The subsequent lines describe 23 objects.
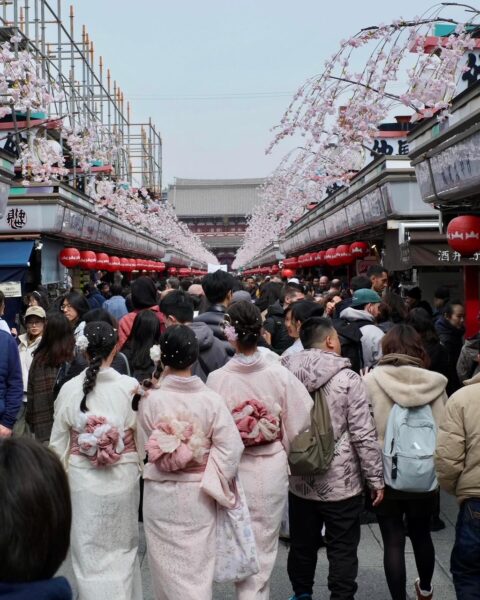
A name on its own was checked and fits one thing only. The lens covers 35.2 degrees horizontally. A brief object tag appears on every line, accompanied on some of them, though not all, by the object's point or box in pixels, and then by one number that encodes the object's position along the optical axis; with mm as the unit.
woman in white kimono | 4262
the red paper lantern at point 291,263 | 31867
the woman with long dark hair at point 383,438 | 4484
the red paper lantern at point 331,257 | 20219
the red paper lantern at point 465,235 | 8125
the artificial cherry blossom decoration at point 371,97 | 8594
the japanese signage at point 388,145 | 17016
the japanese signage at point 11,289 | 12141
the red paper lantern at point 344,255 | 19380
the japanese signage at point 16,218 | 15500
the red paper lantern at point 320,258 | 23769
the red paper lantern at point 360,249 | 18383
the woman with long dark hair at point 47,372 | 5938
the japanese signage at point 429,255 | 10344
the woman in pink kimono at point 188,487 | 3922
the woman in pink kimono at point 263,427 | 4250
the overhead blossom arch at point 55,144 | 12953
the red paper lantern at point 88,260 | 19688
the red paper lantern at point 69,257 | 18047
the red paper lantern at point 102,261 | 21494
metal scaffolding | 18406
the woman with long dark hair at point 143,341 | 6219
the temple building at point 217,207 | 99000
